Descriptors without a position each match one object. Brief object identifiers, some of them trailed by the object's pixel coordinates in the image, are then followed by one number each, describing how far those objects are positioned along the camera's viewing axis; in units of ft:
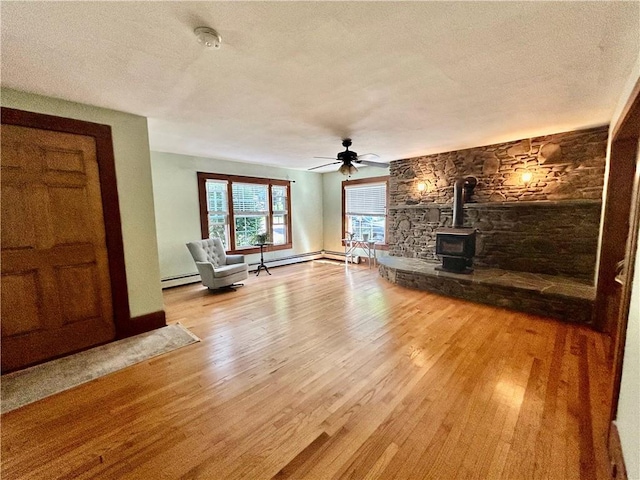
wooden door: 7.45
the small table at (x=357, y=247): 21.43
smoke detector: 4.91
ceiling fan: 12.41
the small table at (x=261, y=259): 19.42
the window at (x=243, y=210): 17.78
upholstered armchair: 14.57
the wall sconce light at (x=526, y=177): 13.37
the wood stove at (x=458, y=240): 14.06
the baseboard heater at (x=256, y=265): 16.03
